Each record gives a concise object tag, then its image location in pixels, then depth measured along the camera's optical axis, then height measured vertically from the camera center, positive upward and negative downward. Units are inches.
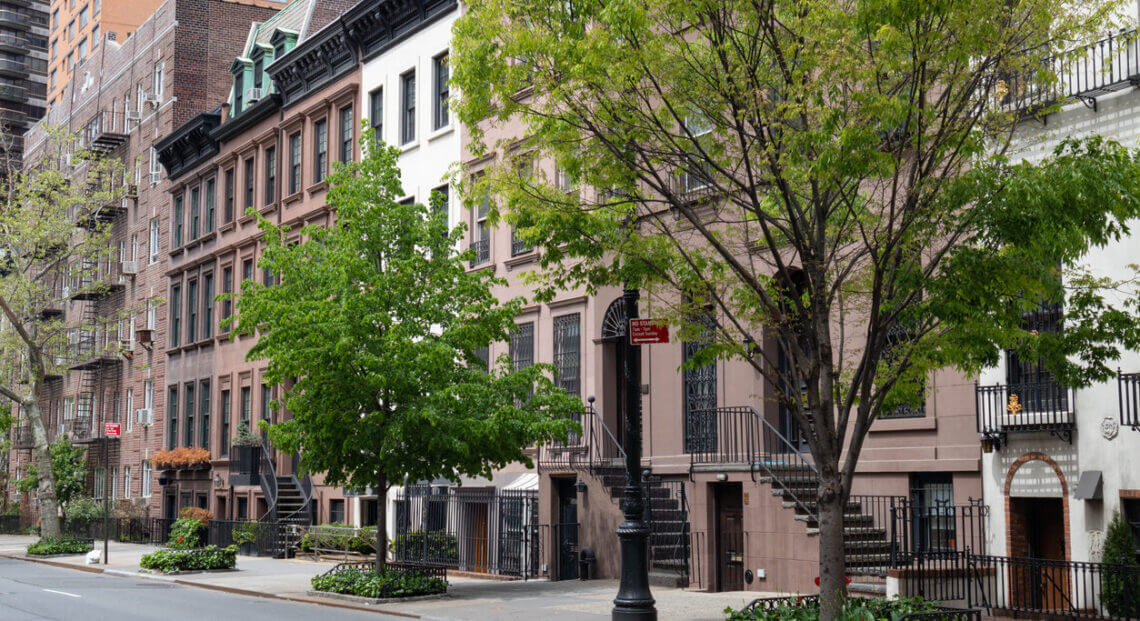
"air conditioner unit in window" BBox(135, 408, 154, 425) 1940.2 +54.0
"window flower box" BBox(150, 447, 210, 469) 1723.7 -9.0
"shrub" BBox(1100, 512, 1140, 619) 622.5 -64.9
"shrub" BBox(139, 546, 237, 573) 1107.9 -95.9
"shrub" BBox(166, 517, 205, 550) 1169.4 -78.0
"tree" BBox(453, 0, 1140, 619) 501.7 +122.1
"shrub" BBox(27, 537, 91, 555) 1469.0 -109.8
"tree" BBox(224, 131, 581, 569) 819.4 +65.2
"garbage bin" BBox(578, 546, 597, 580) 925.2 -82.0
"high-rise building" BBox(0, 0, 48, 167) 4141.2 +1309.4
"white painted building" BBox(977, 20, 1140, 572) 681.0 +4.6
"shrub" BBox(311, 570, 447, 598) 824.3 -88.7
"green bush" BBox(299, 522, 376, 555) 1208.8 -89.2
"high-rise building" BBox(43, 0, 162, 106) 2743.6 +953.9
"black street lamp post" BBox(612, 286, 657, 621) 582.8 -41.4
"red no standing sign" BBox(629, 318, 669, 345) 590.9 +54.5
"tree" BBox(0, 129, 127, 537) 1573.6 +271.6
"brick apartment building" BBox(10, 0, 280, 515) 1967.3 +347.7
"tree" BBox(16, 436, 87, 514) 1980.8 -37.4
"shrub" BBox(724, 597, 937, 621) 517.0 -70.1
